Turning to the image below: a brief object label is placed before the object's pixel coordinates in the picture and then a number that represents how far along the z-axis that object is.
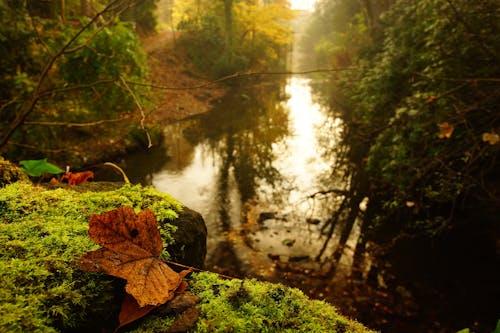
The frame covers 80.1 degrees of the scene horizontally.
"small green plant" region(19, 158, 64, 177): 1.57
